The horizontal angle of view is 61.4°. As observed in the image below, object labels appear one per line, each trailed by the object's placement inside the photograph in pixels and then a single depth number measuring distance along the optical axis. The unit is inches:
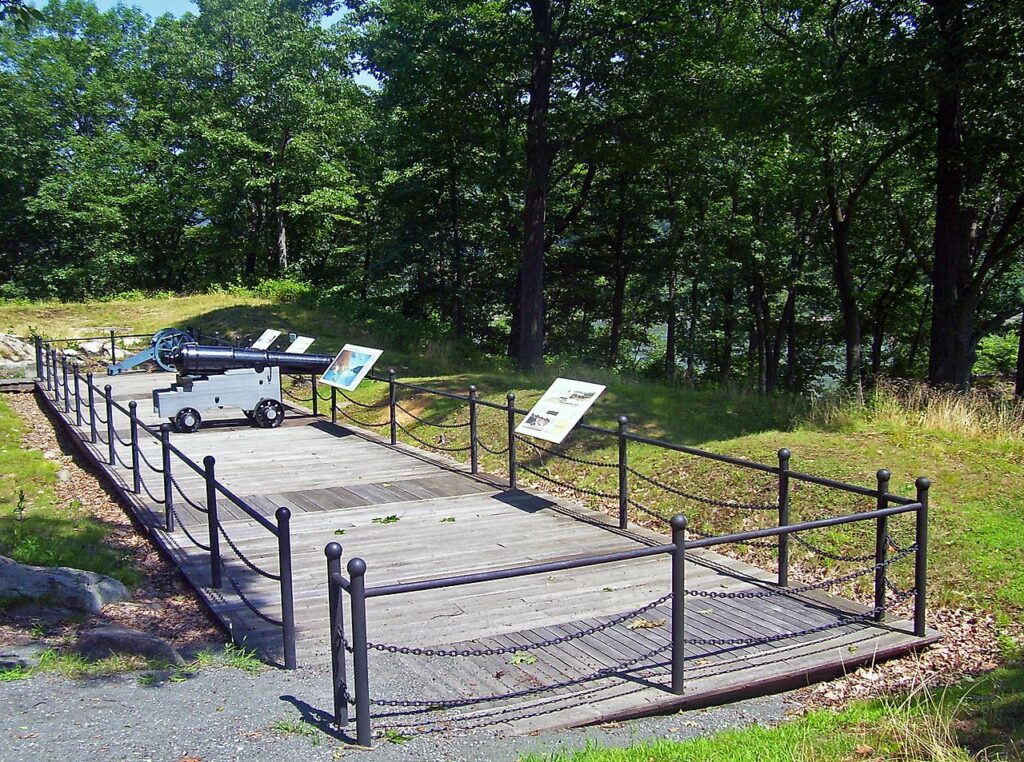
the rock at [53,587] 253.0
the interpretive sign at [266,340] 781.9
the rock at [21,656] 200.5
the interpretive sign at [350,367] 569.3
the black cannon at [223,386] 586.6
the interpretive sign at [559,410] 378.3
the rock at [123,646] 212.4
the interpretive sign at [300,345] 692.1
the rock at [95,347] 1014.4
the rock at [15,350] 958.4
